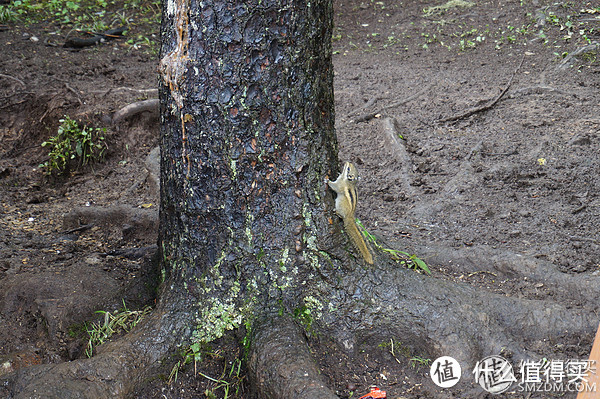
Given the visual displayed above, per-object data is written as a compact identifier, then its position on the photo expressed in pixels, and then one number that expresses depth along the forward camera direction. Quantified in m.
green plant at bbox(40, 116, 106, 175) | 5.21
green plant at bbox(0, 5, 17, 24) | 8.09
